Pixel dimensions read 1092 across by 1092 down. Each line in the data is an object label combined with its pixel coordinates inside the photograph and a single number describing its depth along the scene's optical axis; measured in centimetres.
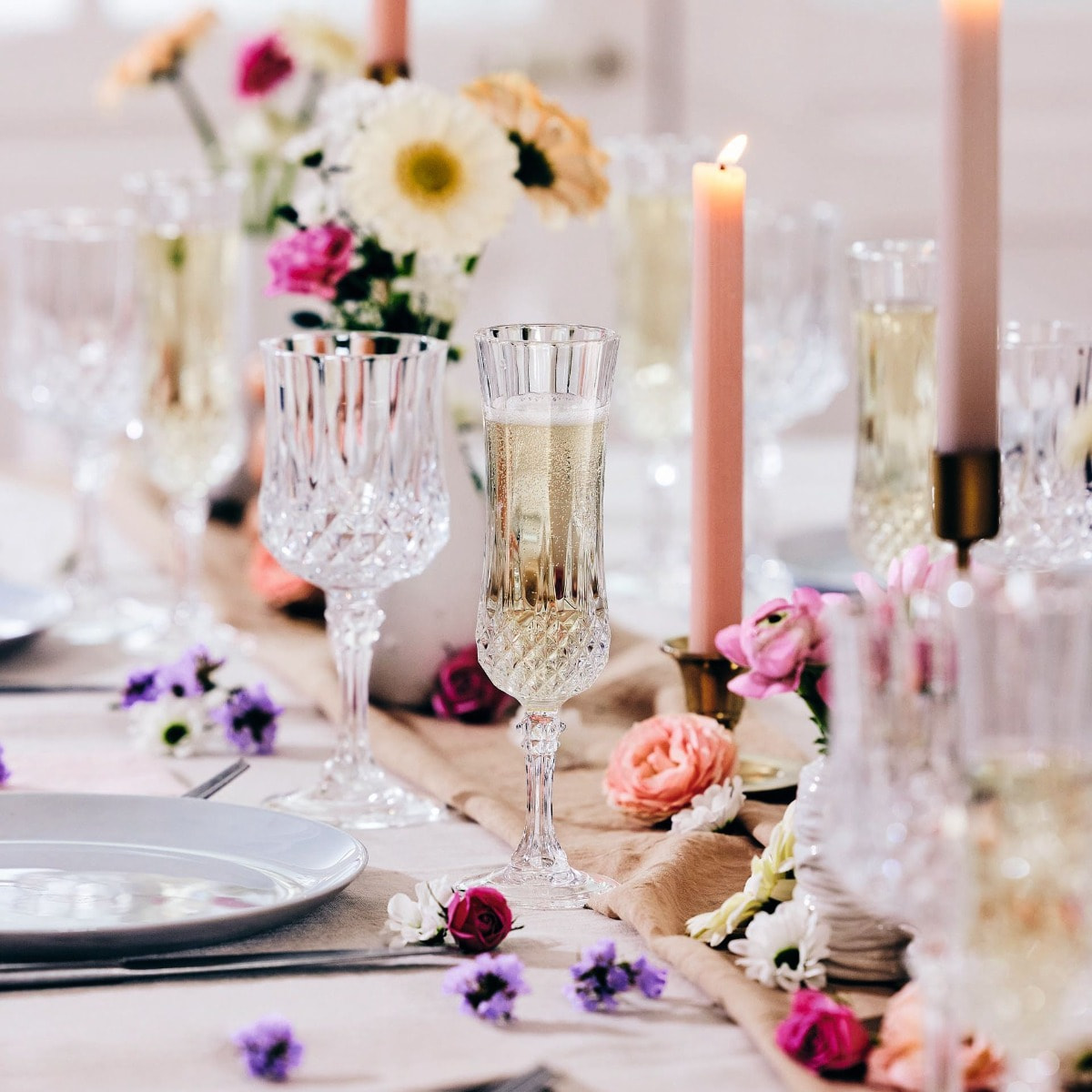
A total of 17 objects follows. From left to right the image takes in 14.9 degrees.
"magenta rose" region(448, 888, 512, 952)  140
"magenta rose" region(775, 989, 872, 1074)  131
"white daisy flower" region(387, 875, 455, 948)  141
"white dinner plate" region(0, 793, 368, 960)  139
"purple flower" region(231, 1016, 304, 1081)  132
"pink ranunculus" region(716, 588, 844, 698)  140
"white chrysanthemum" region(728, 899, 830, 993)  137
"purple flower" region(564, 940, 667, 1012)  136
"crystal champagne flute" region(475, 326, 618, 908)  146
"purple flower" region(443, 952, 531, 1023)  135
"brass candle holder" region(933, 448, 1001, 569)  136
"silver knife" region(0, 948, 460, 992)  137
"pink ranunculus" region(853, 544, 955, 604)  139
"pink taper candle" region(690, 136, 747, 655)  153
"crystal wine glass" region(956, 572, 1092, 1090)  124
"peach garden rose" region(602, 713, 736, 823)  153
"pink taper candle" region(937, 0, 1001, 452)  137
